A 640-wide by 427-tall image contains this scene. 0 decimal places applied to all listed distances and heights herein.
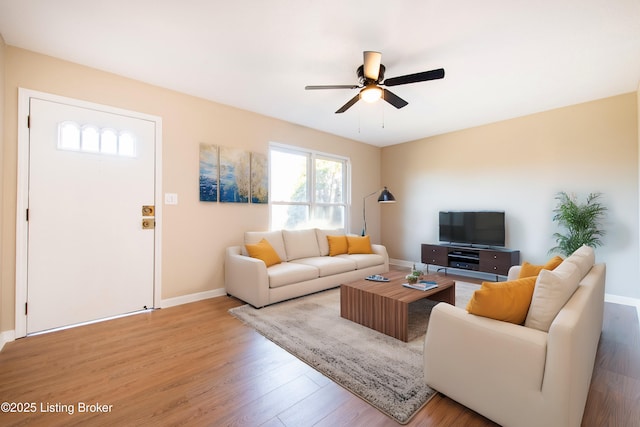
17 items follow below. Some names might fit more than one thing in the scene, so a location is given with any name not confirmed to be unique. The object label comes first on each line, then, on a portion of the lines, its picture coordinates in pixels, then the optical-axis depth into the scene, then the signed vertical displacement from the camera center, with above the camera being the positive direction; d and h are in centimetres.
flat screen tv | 438 -18
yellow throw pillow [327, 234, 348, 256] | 449 -48
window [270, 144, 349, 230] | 450 +50
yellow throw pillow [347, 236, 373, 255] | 458 -48
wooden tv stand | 411 -67
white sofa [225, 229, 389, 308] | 320 -69
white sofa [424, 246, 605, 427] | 120 -70
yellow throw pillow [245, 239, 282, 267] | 351 -48
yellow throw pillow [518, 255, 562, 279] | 203 -39
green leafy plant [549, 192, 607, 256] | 350 -6
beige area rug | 168 -108
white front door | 255 +1
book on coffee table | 273 -71
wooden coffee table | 241 -83
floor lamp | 587 +12
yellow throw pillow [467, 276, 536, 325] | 146 -46
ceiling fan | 228 +122
